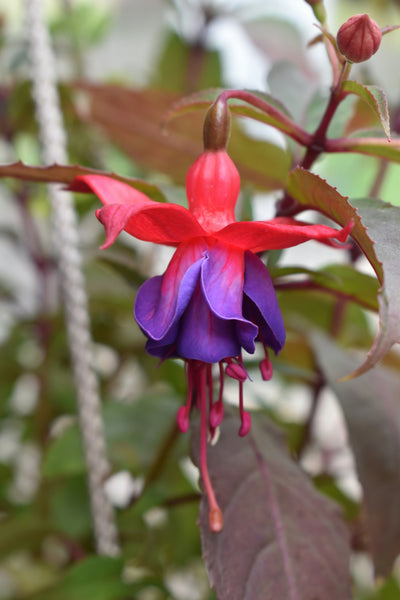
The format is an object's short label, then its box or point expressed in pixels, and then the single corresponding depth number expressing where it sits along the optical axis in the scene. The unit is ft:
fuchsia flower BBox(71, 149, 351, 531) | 0.85
